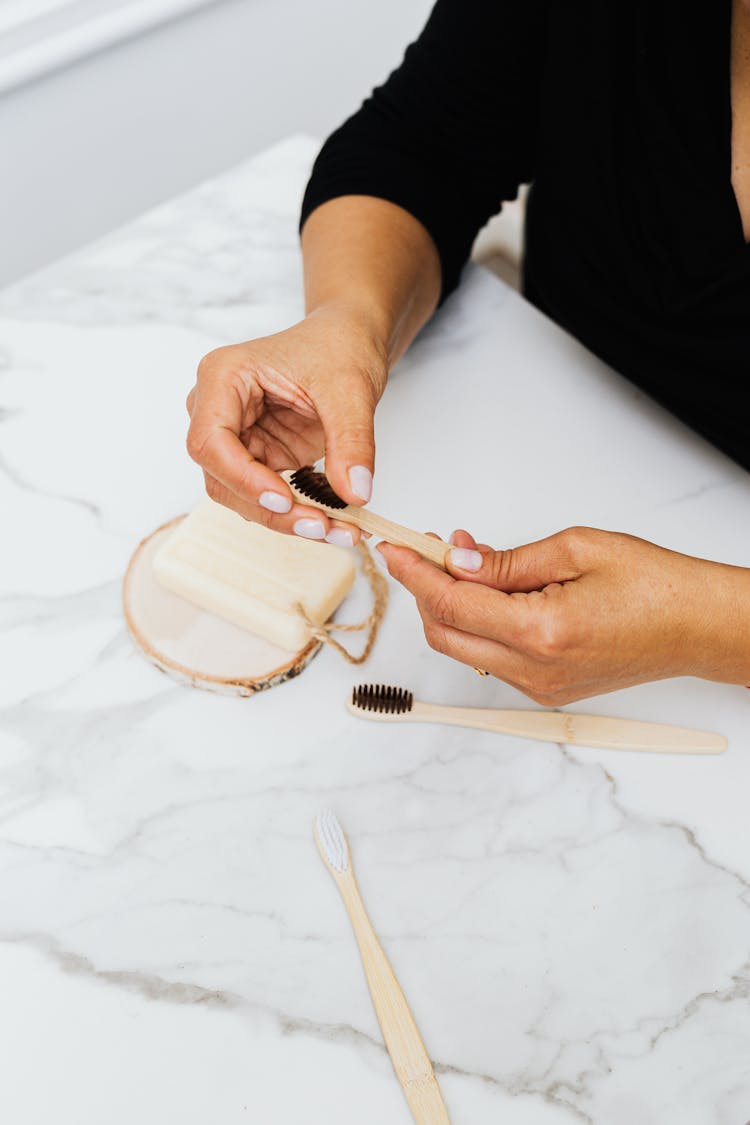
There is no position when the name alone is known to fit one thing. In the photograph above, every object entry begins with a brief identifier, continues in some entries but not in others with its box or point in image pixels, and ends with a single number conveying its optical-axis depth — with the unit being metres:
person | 0.55
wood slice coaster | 0.63
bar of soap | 0.63
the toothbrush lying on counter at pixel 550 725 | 0.61
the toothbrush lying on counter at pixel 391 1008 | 0.48
